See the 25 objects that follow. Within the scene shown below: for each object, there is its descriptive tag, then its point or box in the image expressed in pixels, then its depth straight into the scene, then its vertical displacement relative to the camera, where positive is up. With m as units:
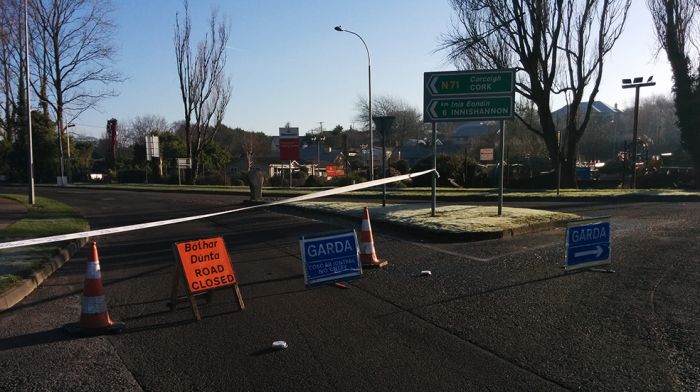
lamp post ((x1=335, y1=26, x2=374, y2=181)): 31.14 +4.48
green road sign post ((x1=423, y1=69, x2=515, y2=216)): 13.28 +1.47
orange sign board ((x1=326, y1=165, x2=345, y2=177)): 44.16 -1.10
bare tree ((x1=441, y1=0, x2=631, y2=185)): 28.14 +5.64
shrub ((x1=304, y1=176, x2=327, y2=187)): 40.72 -1.75
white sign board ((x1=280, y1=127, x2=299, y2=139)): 34.59 +1.59
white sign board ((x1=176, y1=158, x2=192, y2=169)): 45.28 -0.34
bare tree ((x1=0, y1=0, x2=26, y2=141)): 32.47 +7.43
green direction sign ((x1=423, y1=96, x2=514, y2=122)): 13.29 +1.18
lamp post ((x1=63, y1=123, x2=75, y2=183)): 51.90 +2.25
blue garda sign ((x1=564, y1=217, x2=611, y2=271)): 7.72 -1.24
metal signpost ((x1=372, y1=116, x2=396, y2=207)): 16.06 +0.95
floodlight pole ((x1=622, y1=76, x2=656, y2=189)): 31.48 +4.11
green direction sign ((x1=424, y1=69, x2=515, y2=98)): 13.27 +1.80
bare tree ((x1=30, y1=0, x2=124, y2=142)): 45.59 +8.68
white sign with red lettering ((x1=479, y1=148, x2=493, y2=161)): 38.65 +0.11
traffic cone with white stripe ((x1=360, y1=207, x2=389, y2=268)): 8.63 -1.45
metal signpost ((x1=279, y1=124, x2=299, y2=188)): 34.66 +0.95
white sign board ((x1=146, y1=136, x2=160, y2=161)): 48.03 +1.15
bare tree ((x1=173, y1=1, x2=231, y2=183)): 46.50 +5.33
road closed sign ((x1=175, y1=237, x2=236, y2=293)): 6.26 -1.23
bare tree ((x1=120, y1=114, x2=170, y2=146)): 103.03 +5.60
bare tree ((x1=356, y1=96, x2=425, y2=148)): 89.12 +6.09
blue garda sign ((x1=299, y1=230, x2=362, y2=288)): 7.13 -1.33
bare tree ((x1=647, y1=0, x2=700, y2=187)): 29.98 +4.95
